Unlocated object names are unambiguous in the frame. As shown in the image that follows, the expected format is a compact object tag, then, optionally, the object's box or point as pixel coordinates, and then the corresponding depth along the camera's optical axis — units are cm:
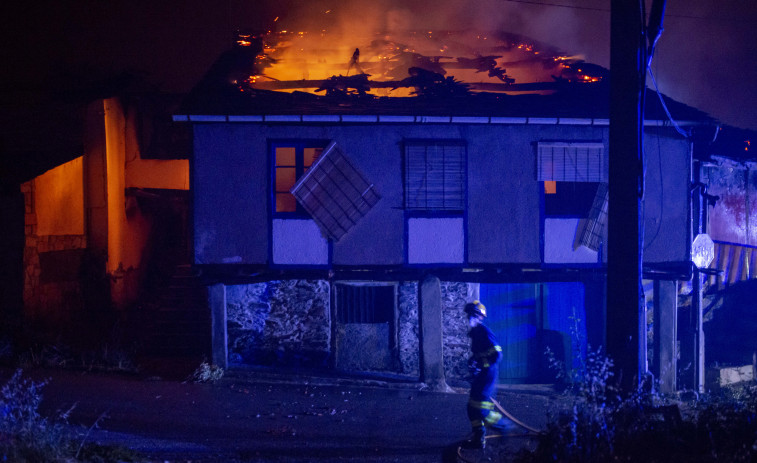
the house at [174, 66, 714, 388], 1109
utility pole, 638
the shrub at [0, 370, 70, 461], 541
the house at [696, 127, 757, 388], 1359
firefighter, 723
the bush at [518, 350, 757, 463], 523
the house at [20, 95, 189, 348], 1407
